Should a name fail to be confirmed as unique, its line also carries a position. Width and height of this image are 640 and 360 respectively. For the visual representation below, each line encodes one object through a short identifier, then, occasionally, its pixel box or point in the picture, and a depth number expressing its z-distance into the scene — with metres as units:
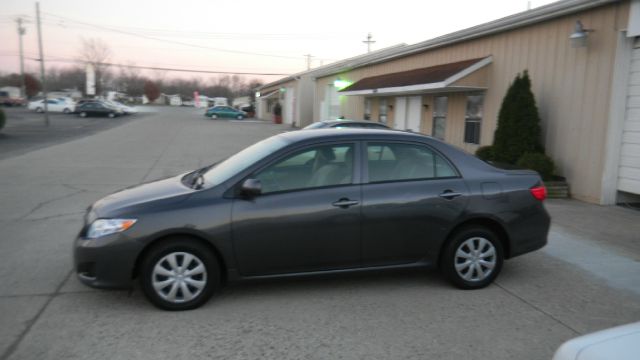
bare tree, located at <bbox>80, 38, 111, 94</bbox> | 92.84
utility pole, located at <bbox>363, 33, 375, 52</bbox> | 56.00
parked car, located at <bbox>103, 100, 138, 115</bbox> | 48.26
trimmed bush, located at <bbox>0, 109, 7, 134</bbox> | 22.34
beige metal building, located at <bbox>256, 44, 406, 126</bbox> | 27.36
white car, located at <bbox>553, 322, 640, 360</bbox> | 1.99
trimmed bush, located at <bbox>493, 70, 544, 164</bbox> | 9.77
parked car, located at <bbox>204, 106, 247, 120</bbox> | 52.25
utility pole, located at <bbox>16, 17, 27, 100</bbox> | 61.69
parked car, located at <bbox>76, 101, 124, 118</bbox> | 45.69
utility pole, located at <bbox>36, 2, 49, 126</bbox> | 32.78
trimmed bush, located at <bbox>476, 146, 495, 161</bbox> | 10.74
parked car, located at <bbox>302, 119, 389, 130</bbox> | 11.62
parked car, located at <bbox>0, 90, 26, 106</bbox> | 61.91
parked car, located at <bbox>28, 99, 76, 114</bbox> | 50.06
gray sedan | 4.10
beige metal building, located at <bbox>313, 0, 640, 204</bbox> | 8.21
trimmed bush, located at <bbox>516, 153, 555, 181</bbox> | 9.21
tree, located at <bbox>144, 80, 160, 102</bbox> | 112.81
